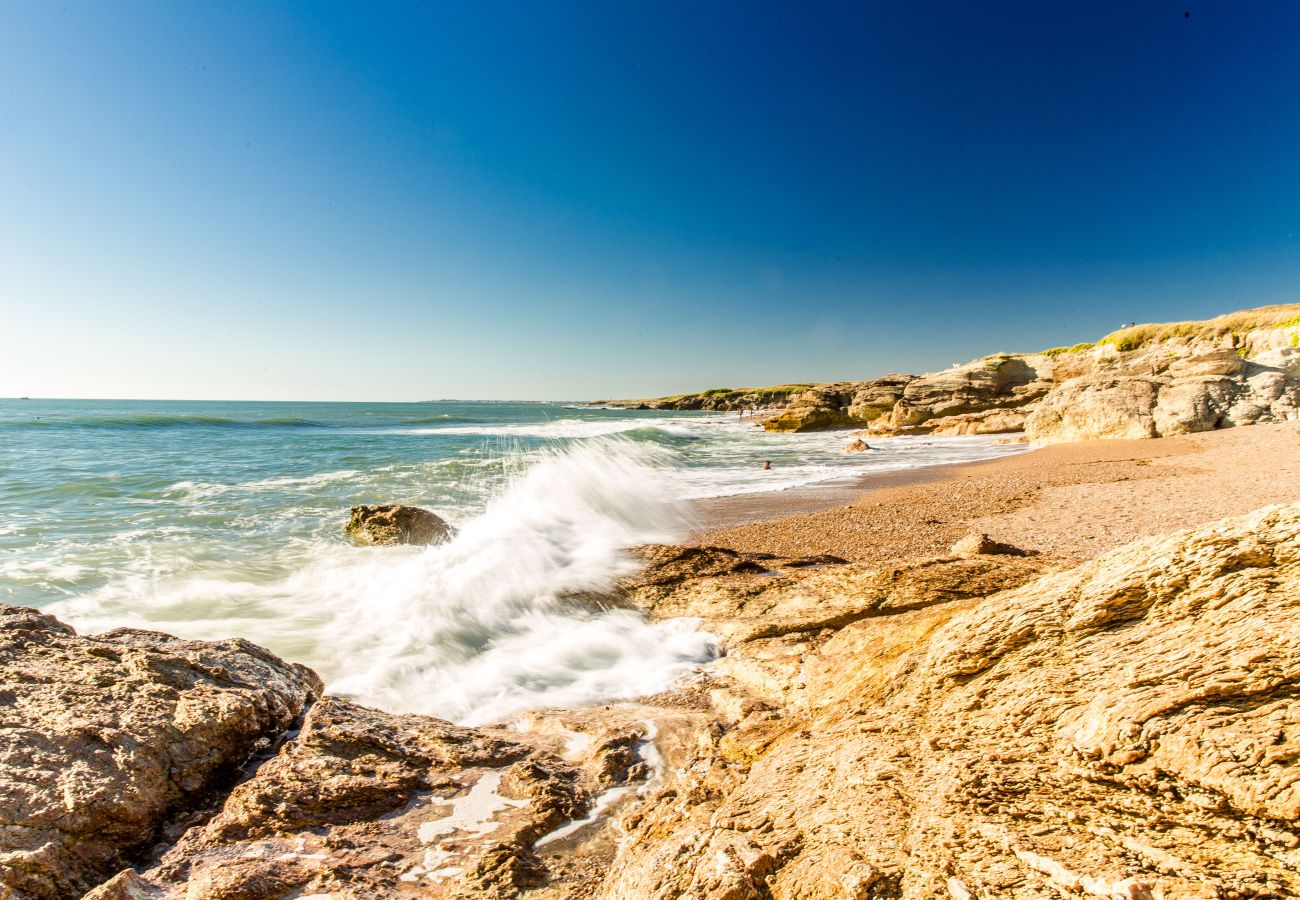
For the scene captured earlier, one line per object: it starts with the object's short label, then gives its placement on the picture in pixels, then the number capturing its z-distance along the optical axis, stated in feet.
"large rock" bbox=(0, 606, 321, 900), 7.47
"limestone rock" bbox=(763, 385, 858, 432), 146.20
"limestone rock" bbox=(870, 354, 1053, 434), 117.60
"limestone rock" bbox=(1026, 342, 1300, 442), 61.46
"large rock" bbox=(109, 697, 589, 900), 7.52
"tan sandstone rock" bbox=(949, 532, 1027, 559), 19.99
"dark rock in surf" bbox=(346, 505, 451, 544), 33.58
